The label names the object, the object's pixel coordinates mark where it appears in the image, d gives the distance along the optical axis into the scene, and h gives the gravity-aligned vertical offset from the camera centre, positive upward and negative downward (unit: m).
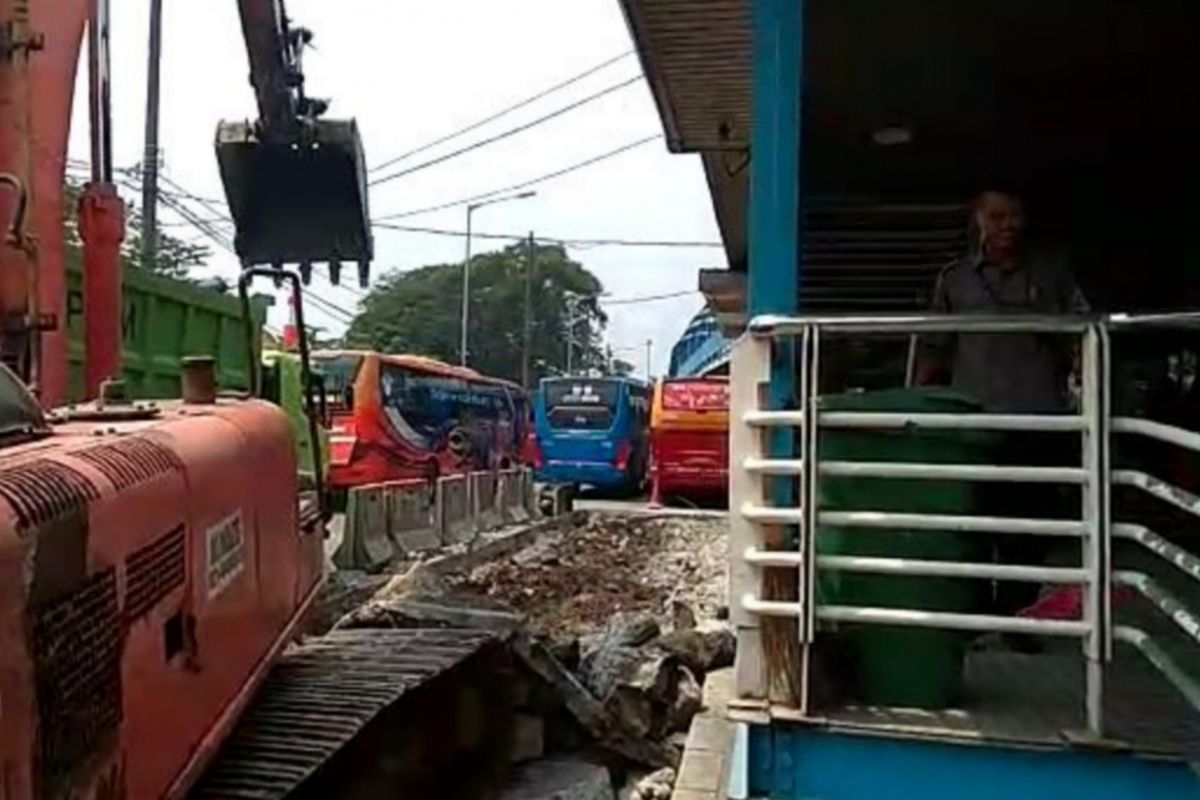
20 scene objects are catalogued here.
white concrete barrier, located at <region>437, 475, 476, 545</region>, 17.62 -1.27
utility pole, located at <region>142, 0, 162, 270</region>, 19.86 +3.49
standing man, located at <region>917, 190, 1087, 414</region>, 4.78 +0.35
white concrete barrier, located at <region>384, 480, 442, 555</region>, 15.88 -1.23
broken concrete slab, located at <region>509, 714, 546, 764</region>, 7.32 -1.64
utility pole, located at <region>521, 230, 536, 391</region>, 60.76 +2.93
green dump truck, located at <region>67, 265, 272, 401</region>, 9.03 +0.50
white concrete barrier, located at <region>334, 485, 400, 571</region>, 14.80 -1.30
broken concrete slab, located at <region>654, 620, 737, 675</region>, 8.72 -1.45
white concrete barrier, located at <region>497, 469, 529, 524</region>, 21.50 -1.32
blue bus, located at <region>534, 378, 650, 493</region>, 32.53 -0.58
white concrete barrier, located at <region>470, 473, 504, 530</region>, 19.72 -1.28
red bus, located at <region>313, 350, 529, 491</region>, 22.95 -0.20
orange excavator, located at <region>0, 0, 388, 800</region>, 3.06 -0.31
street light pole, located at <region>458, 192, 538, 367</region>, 51.54 +3.18
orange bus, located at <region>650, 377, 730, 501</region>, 26.12 -0.54
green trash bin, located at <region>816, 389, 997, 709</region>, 3.84 -0.36
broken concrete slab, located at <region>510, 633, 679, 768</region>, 7.47 -1.57
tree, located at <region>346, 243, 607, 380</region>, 78.69 +5.27
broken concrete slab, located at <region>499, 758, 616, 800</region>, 7.06 -1.82
